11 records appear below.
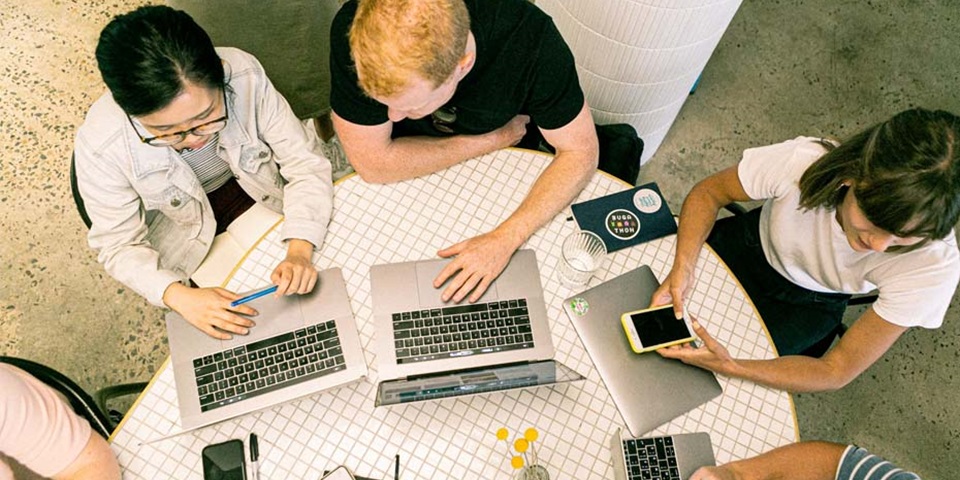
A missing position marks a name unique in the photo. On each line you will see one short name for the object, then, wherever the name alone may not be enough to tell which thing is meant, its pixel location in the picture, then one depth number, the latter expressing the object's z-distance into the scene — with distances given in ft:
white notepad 5.30
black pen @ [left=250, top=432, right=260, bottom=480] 4.10
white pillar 5.43
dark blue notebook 4.92
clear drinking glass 4.69
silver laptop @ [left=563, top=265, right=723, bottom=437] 4.37
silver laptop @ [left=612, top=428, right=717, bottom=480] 4.09
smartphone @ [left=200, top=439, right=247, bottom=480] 4.04
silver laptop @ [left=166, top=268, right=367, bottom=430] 4.17
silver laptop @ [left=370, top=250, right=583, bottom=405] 4.17
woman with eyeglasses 3.94
